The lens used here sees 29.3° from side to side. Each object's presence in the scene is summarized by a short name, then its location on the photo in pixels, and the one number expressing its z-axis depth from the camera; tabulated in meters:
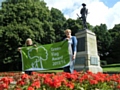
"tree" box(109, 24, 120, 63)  51.59
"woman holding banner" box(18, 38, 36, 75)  7.84
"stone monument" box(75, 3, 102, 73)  14.46
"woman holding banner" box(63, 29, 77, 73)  7.32
